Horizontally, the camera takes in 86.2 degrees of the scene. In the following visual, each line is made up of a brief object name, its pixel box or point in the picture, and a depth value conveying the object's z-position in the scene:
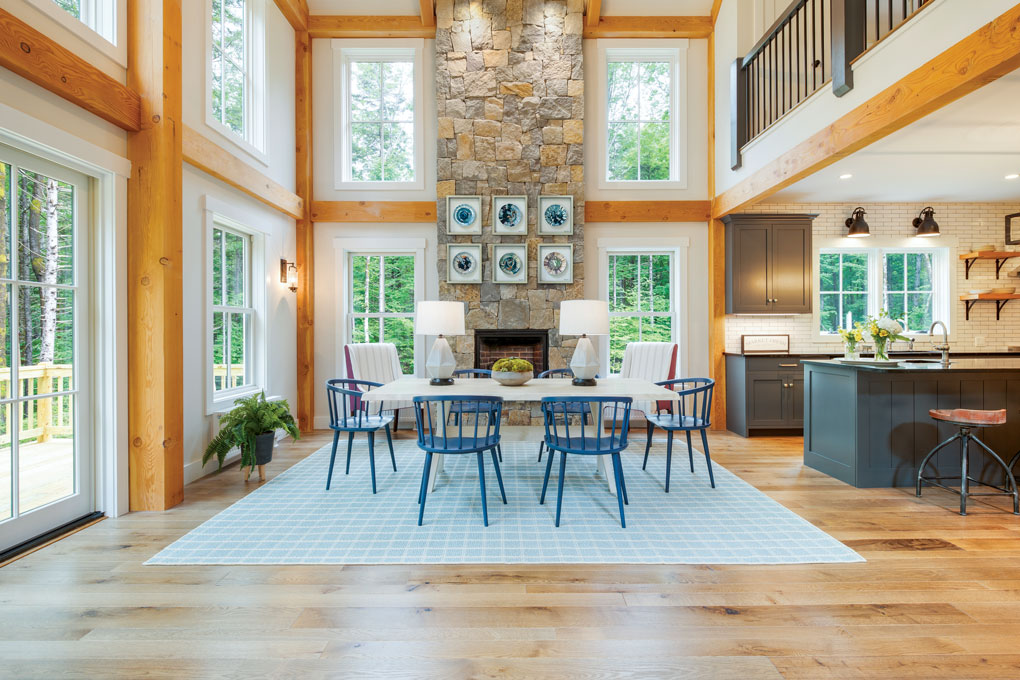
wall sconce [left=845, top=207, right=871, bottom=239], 5.86
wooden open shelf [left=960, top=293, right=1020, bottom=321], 5.93
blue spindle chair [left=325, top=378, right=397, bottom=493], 3.74
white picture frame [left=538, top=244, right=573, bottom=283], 6.02
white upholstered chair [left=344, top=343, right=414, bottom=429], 5.24
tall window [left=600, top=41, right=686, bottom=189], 6.34
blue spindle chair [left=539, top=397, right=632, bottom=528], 3.05
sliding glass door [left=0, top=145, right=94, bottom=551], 2.67
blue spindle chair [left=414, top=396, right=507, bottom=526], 3.08
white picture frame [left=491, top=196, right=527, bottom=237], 5.99
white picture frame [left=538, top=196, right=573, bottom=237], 6.01
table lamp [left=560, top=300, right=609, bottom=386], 3.83
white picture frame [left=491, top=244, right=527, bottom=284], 6.00
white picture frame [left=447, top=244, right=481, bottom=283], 6.00
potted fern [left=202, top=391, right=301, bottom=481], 3.95
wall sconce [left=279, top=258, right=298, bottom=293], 5.65
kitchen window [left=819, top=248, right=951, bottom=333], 6.27
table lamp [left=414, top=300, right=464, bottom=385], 3.87
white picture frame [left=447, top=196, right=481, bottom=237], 6.00
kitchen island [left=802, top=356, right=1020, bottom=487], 3.81
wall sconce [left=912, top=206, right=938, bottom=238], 5.88
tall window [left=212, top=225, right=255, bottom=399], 4.63
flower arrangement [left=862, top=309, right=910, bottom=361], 3.98
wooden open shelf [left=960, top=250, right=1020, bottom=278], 5.96
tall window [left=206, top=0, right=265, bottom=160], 4.55
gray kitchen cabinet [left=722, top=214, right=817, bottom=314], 5.92
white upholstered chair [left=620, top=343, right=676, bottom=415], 5.10
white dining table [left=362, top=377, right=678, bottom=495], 3.27
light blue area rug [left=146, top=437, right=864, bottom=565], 2.68
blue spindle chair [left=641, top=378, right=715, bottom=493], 3.70
